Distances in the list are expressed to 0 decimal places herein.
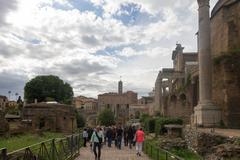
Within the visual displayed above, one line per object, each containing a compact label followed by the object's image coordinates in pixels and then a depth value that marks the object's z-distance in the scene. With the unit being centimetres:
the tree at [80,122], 4640
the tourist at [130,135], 1536
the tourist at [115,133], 1590
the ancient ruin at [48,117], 3006
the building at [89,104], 9111
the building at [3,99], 6585
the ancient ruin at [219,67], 1558
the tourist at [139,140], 1143
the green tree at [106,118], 5339
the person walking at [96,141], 978
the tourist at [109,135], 1581
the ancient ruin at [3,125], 2142
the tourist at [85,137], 1486
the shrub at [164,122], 1916
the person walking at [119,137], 1491
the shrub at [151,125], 2464
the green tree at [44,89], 4778
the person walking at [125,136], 1614
